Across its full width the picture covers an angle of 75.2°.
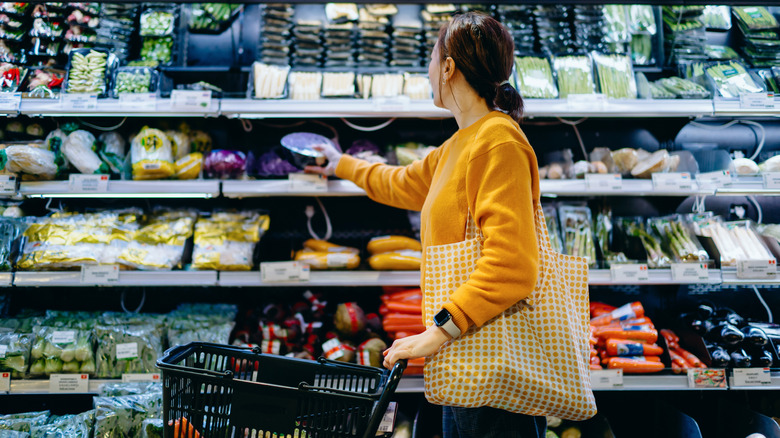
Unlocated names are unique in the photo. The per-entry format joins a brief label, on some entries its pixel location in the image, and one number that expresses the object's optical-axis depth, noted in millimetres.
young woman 1207
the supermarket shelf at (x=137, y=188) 2275
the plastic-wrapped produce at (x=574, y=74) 2502
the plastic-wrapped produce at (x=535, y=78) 2453
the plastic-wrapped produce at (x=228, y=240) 2303
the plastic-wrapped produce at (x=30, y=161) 2234
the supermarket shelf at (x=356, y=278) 2293
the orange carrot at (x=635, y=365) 2271
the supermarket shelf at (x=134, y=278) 2250
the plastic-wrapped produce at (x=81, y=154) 2338
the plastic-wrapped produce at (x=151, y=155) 2312
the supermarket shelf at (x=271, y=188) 2304
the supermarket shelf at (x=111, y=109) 2240
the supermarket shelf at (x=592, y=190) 2350
